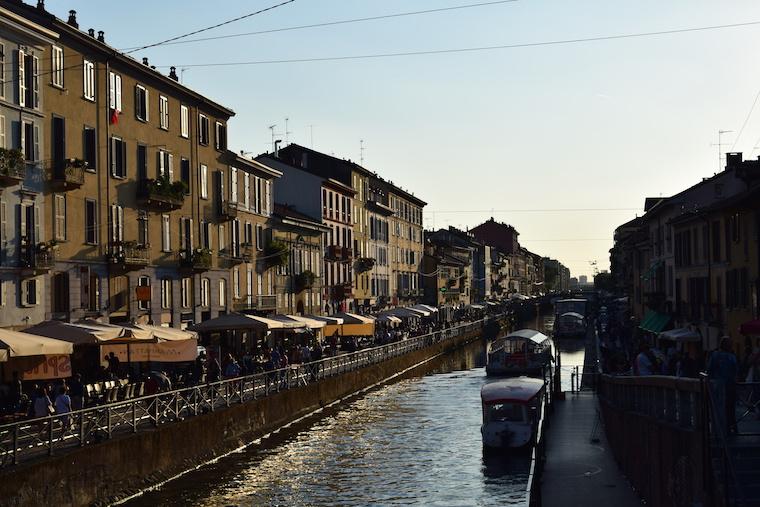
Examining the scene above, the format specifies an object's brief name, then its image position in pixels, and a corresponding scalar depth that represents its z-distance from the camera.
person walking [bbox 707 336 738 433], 14.76
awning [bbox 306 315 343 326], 57.30
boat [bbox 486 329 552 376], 67.16
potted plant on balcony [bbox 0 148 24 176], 35.75
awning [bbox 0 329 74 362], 23.77
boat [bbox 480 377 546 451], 36.12
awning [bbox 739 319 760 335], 30.00
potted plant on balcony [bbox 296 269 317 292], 74.31
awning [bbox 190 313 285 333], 42.41
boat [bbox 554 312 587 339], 122.31
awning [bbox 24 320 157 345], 29.06
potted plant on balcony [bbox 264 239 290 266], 67.38
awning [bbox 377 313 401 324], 79.69
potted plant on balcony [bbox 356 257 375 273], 98.00
